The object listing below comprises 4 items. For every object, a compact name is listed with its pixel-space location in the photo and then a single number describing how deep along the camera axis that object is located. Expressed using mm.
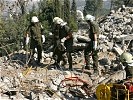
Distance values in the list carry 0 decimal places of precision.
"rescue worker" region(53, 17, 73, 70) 11711
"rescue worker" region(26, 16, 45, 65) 12523
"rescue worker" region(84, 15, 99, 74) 11141
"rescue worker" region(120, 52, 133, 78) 8950
